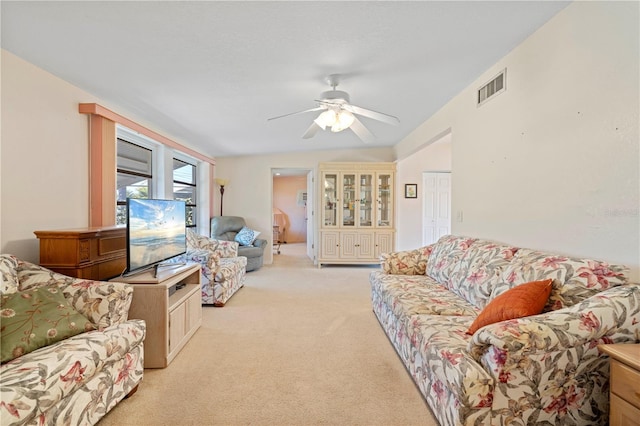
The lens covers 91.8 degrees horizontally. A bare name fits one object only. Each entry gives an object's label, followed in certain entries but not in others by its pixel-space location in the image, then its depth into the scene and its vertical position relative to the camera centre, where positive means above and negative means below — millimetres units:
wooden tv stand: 2219 -768
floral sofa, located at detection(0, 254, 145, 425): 1231 -692
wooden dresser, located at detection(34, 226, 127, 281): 2180 -314
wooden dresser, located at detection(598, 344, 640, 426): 1144 -658
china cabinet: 5859 -33
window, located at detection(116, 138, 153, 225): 3523 +429
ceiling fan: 2561 +845
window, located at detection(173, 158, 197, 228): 5059 +410
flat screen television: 2268 -192
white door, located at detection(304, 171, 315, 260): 6570 -178
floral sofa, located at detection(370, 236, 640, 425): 1307 -671
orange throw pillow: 1506 -462
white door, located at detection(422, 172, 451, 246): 6234 +73
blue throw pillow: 5477 -484
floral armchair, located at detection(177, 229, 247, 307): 3578 -771
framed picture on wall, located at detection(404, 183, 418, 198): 6184 +408
